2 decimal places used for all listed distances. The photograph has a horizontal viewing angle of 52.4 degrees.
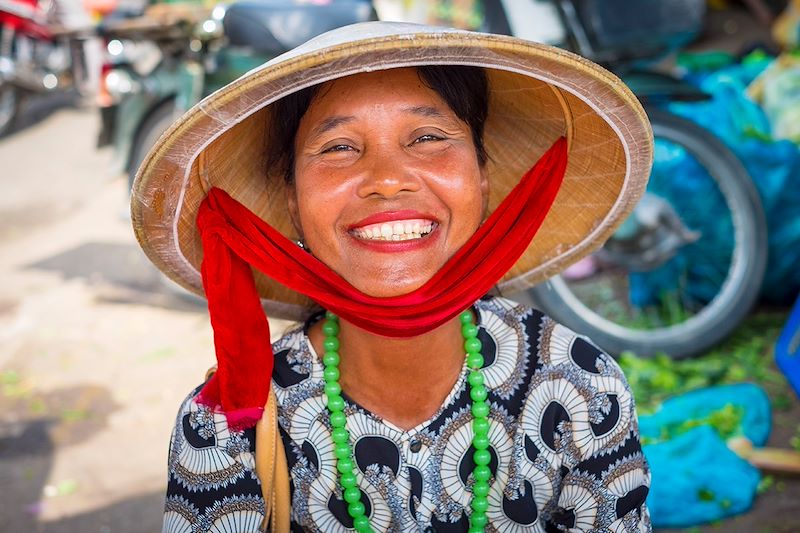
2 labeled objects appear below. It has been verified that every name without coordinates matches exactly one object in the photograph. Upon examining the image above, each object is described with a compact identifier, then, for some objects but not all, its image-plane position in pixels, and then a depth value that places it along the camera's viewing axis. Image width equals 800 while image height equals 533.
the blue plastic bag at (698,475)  2.49
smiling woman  1.47
